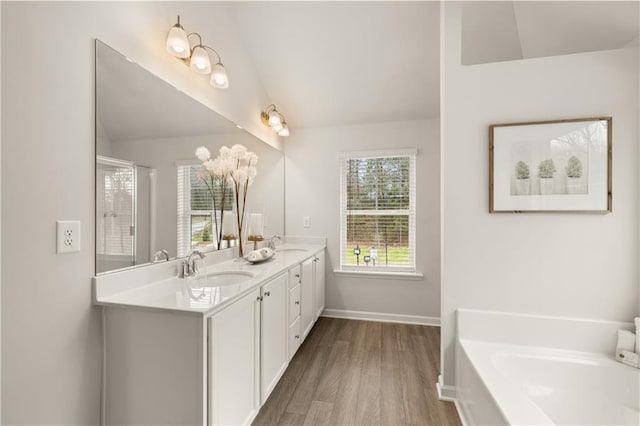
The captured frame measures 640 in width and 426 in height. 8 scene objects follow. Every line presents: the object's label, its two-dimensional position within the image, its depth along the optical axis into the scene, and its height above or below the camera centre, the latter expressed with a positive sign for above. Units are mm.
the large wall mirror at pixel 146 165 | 1347 +271
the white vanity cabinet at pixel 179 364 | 1189 -671
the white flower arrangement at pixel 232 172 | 2072 +334
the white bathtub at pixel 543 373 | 1389 -836
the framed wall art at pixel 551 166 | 1677 +297
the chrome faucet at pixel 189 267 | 1764 -339
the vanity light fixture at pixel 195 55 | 1664 +1001
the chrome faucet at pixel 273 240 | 2887 -290
